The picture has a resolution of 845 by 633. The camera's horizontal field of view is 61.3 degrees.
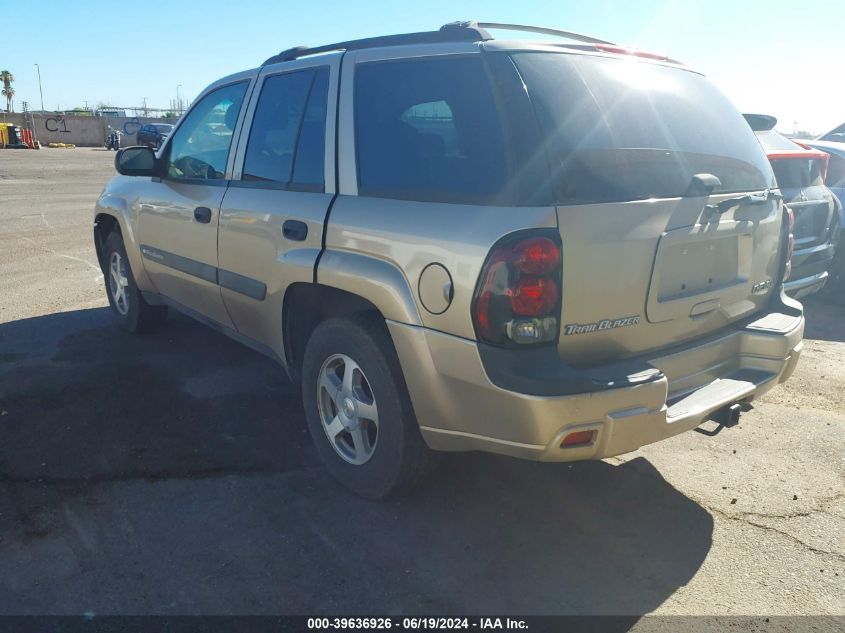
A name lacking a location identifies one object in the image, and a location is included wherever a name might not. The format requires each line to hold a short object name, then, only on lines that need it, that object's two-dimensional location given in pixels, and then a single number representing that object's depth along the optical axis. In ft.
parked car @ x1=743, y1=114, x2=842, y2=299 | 20.15
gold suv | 8.48
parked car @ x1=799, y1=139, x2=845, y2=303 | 23.41
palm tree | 305.32
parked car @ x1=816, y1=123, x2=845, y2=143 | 34.26
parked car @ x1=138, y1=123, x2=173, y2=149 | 130.21
